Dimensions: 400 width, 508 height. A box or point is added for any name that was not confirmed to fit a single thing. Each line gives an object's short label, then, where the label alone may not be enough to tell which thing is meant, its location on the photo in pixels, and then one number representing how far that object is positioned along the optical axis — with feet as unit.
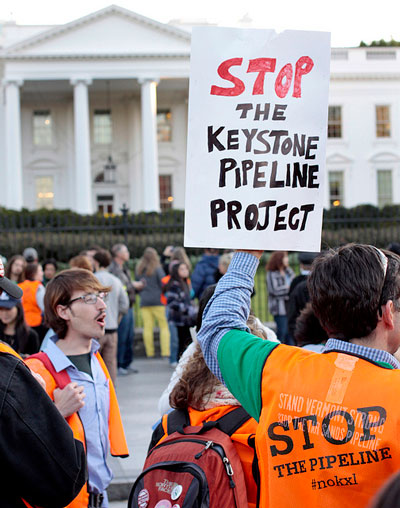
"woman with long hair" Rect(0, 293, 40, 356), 19.93
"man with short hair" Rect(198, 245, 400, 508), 6.01
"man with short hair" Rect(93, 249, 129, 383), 27.25
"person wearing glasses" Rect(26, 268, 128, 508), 10.78
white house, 131.23
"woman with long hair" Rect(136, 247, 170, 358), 35.63
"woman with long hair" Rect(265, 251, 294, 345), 33.22
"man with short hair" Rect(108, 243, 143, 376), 32.48
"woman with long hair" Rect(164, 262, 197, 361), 32.83
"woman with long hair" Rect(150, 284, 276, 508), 7.86
